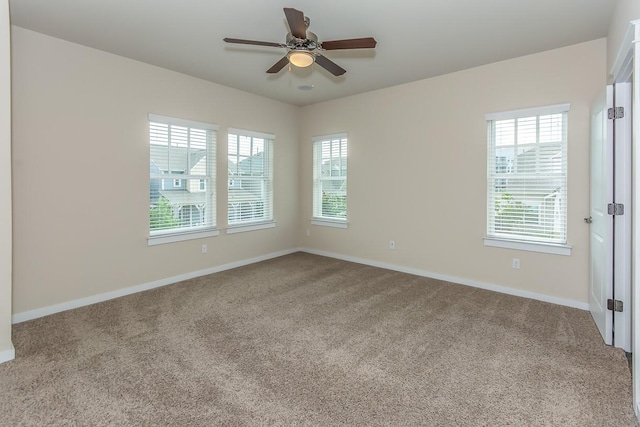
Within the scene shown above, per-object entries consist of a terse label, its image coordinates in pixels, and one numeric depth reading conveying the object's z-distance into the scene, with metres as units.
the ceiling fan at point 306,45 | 2.50
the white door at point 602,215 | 2.68
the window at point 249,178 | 5.14
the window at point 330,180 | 5.64
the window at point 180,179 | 4.18
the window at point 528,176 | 3.60
